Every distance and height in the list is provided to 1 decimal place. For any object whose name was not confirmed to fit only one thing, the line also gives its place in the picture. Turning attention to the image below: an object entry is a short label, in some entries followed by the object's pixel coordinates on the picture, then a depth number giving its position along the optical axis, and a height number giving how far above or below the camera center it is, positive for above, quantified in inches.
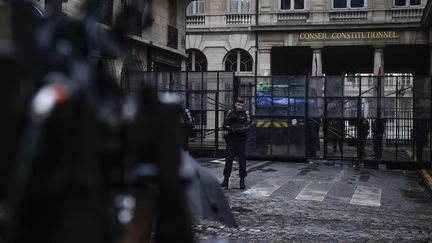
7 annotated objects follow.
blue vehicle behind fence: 746.2 +12.4
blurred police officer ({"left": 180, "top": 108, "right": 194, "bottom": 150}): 640.2 +5.2
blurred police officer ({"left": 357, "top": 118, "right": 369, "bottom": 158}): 710.9 -6.5
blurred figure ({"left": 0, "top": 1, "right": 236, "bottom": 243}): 68.6 -2.0
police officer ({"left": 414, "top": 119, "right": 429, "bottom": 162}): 686.5 -7.0
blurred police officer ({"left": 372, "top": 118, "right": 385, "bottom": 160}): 707.4 -8.9
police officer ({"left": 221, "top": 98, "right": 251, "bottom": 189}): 474.0 -8.1
